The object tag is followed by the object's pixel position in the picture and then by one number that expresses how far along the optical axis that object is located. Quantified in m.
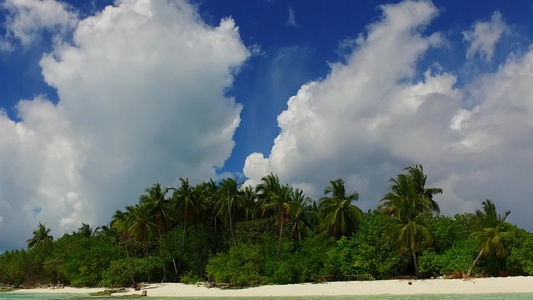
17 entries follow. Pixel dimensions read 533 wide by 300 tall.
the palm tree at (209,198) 58.09
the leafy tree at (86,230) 83.21
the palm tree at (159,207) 52.12
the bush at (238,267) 41.34
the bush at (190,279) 47.53
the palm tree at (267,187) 56.03
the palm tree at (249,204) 56.72
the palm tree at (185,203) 54.47
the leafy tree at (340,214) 46.34
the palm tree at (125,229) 46.56
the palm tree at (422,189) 52.86
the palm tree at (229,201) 55.62
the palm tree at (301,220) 54.72
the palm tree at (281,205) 47.66
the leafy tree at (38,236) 84.38
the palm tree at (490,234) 36.12
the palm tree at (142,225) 49.16
